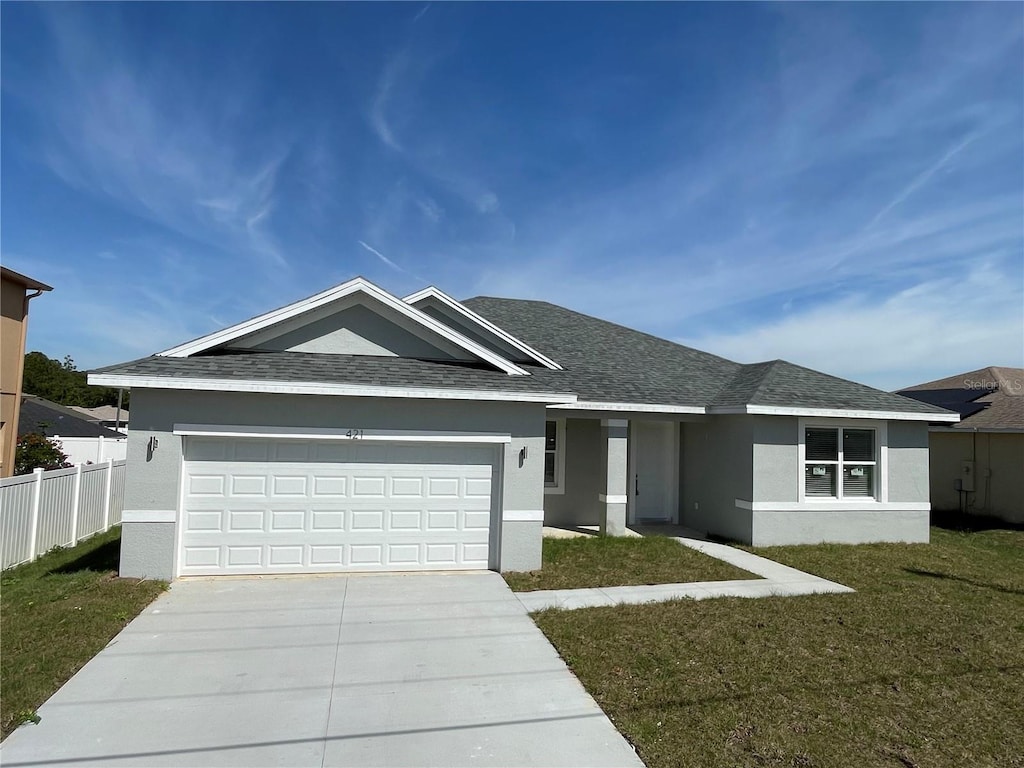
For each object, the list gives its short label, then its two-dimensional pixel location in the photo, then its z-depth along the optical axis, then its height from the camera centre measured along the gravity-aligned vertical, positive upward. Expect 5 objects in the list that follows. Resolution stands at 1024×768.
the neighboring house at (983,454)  15.80 -0.51
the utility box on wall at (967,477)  16.95 -1.20
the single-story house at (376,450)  8.29 -0.52
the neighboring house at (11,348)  14.35 +1.47
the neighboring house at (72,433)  19.56 -0.96
